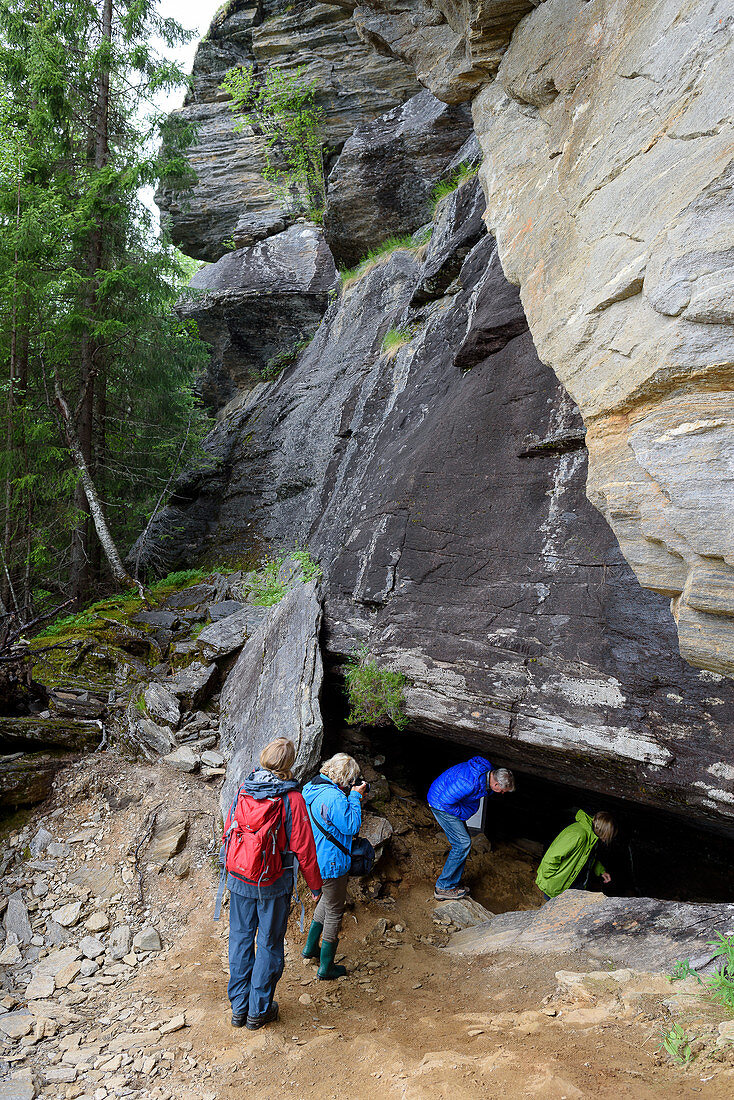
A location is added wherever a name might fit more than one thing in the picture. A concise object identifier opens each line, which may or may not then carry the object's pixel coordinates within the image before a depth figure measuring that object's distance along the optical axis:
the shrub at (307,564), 9.29
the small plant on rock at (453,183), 10.96
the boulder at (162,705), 8.55
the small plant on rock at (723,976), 3.53
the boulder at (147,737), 8.12
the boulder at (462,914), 6.54
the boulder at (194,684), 8.93
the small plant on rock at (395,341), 10.78
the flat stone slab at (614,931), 4.39
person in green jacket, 6.34
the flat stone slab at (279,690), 7.07
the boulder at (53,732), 7.68
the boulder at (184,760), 7.89
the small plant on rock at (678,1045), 3.19
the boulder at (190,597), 11.70
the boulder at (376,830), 6.99
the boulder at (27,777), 7.16
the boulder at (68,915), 6.04
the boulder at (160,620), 10.69
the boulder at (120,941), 5.76
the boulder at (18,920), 5.86
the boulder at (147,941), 5.83
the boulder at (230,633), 9.69
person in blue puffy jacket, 6.81
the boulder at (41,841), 6.78
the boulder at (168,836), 6.86
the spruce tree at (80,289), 11.98
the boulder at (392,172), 13.10
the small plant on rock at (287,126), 17.48
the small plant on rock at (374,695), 7.01
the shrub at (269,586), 10.34
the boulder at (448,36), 5.55
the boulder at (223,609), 10.78
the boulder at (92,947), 5.71
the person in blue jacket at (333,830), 5.08
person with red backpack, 4.52
